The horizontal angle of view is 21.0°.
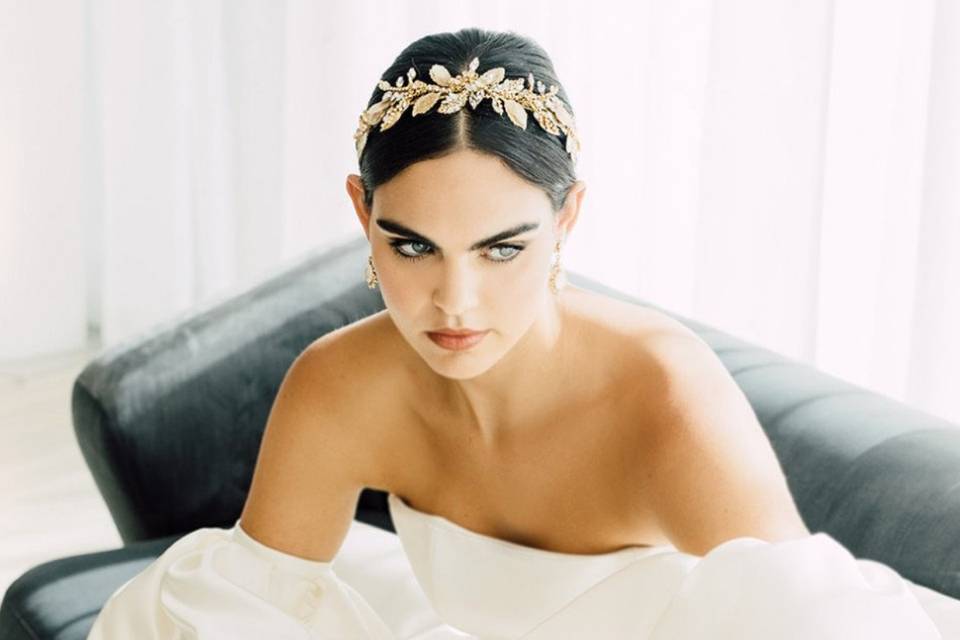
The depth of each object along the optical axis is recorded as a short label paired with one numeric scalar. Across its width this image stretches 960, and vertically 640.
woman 1.63
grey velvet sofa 1.88
